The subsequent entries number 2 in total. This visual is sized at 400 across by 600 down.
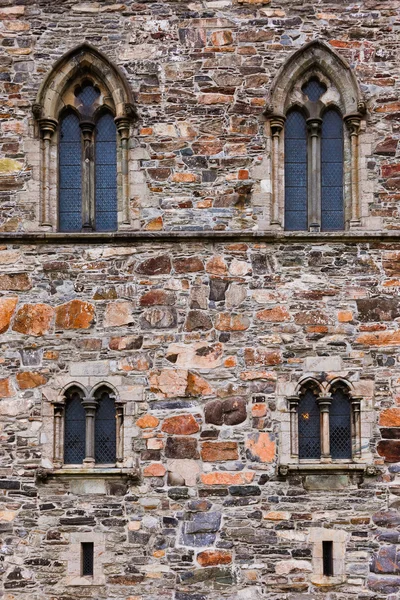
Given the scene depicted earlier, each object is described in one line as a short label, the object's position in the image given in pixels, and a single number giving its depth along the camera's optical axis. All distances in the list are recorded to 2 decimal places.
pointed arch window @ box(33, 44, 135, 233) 12.05
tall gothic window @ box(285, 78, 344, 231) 12.12
